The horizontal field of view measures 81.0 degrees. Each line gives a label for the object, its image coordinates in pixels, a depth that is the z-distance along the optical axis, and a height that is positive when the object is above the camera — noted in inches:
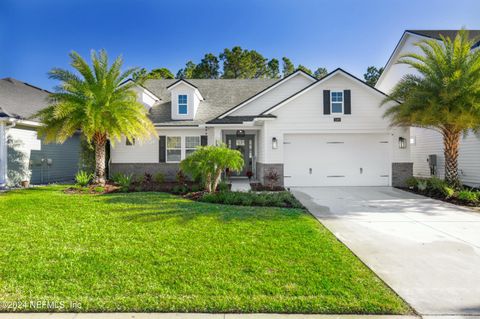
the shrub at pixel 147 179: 544.0 -33.5
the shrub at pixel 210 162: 398.3 +0.0
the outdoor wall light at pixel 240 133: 649.7 +67.4
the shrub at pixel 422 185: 460.1 -38.6
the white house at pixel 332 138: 521.3 +46.0
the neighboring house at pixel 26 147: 509.5 +32.1
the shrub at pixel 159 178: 568.7 -32.4
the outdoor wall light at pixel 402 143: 527.5 +35.6
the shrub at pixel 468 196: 368.6 -45.7
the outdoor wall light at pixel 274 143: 521.8 +35.3
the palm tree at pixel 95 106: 454.0 +93.0
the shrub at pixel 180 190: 434.8 -43.9
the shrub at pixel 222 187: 439.8 -40.3
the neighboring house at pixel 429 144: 499.8 +35.9
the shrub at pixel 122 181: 458.2 -35.0
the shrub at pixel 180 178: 527.2 -30.1
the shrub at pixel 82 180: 482.9 -30.8
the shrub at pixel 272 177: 502.9 -27.3
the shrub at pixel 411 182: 491.0 -35.5
